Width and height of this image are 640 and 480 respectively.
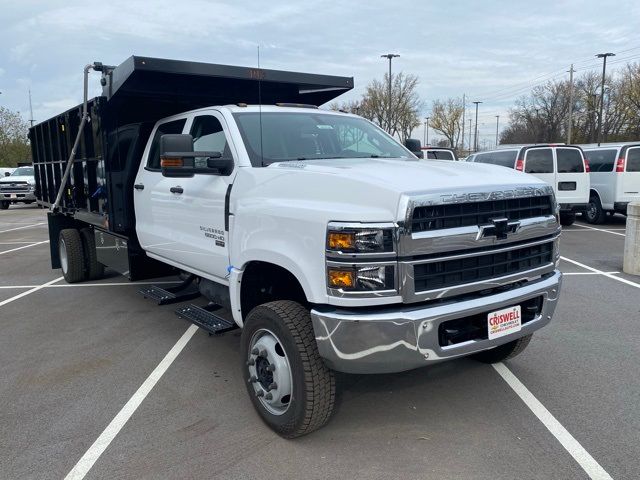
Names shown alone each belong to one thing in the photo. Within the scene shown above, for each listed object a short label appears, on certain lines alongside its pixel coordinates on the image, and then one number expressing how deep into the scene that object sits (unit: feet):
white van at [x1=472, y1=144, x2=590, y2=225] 44.73
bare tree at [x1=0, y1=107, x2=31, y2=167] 156.97
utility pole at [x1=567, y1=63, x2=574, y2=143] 139.64
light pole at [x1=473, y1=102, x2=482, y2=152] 244.42
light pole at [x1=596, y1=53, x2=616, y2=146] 132.46
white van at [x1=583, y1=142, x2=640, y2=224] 44.68
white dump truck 9.59
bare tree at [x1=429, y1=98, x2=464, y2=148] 197.57
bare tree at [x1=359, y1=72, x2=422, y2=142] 139.03
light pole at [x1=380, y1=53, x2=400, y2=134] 124.24
